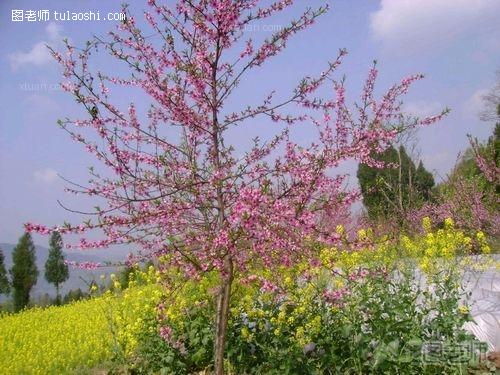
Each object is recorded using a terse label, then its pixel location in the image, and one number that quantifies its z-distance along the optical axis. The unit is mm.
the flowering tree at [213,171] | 3381
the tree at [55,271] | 25234
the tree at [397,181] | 15830
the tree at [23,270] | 20875
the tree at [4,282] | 20969
